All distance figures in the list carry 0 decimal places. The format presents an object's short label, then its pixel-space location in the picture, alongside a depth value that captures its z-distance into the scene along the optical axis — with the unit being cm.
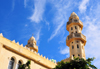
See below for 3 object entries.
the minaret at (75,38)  2608
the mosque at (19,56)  1508
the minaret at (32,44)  3406
